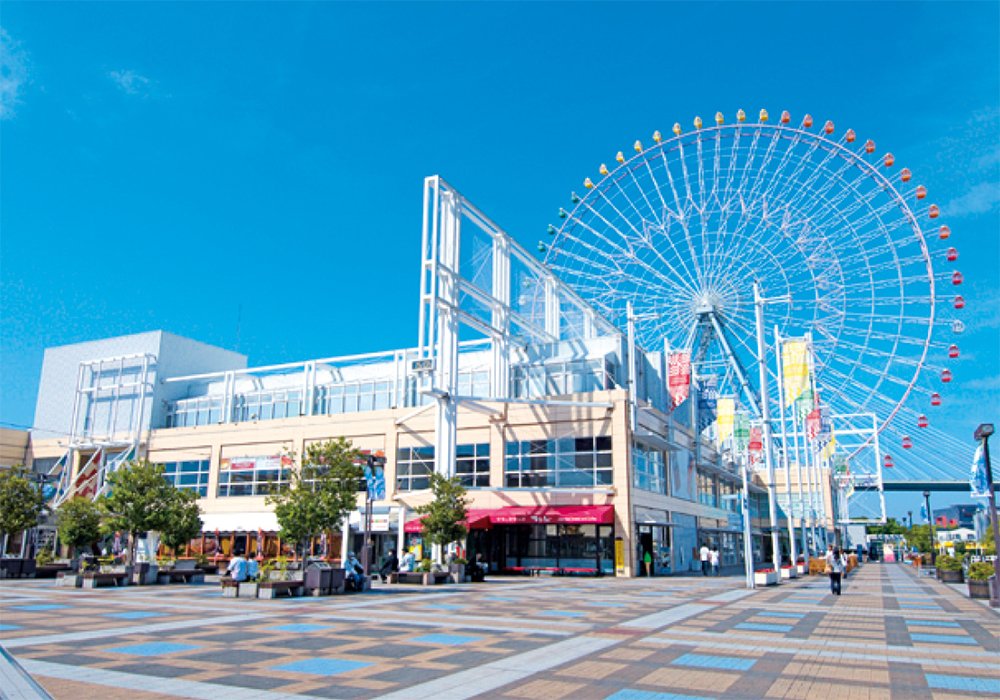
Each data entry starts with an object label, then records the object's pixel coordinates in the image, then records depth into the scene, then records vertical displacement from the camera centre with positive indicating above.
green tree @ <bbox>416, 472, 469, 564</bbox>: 34.69 +0.78
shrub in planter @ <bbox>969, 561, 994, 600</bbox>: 24.69 -1.32
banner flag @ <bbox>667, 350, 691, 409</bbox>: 42.50 +8.71
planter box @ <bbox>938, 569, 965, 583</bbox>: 35.19 -1.76
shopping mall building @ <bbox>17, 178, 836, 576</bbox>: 40.16 +6.52
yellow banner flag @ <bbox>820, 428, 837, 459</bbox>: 57.81 +6.47
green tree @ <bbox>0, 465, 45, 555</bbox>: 38.03 +1.22
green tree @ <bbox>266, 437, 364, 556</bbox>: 27.16 +1.32
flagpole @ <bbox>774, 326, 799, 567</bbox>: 41.41 +7.76
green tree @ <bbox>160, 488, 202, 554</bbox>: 31.68 +0.41
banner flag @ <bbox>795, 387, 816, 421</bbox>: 41.34 +7.29
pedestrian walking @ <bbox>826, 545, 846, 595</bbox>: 25.14 -1.09
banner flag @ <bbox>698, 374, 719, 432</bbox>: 45.16 +8.09
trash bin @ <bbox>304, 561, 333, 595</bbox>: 24.16 -1.46
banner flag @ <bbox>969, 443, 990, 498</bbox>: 23.23 +1.89
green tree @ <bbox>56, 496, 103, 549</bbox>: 35.47 +0.29
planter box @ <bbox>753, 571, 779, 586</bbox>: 31.04 -1.68
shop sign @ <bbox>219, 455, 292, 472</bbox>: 51.38 +4.50
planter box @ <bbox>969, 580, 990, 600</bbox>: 24.66 -1.62
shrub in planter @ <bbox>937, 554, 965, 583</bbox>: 35.25 -1.48
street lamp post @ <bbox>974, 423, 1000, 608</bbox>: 21.38 +1.21
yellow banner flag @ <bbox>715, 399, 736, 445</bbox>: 43.09 +6.49
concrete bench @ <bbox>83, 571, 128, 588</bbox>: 28.00 -1.79
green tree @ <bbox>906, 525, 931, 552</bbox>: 91.81 +0.01
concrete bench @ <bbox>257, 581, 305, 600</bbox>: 23.22 -1.70
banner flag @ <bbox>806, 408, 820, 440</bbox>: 44.16 +6.38
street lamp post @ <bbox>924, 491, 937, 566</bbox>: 67.31 +2.58
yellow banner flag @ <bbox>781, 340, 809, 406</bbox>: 38.09 +8.24
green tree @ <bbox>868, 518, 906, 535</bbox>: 144.75 +1.63
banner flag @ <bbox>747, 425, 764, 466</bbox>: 44.12 +5.32
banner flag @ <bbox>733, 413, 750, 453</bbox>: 43.72 +5.76
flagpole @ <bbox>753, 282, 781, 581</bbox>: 34.44 +4.01
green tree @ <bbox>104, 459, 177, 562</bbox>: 30.52 +1.15
